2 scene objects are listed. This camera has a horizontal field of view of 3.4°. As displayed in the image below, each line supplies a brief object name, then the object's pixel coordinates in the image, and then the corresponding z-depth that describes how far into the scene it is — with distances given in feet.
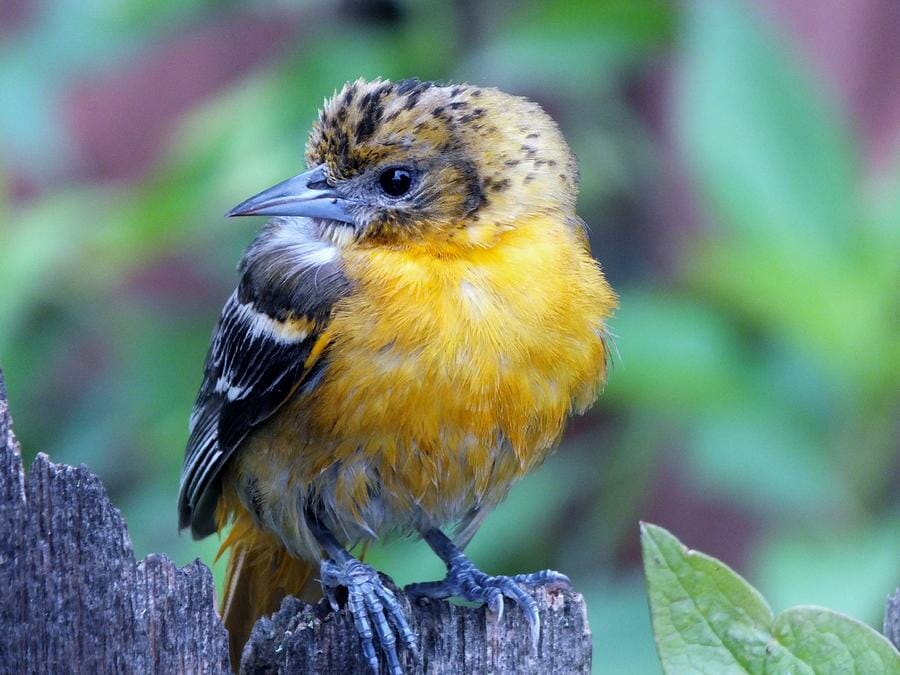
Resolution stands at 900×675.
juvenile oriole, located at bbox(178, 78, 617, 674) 6.84
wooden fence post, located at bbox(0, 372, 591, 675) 6.63
